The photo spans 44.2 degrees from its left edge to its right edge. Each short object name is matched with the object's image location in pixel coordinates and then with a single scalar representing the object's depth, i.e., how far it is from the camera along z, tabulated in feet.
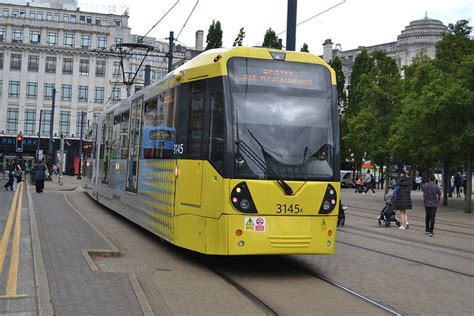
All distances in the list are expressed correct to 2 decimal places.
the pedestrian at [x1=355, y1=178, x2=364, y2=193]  159.22
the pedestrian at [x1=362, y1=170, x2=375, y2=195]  156.87
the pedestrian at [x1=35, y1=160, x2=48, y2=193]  96.61
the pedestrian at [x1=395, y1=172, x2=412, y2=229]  59.98
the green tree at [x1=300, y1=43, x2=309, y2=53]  185.70
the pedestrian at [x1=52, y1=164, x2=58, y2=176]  225.78
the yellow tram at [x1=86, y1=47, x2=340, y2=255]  28.35
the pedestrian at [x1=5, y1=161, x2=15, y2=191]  100.63
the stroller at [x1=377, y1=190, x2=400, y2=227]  62.08
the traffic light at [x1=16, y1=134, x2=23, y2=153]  141.77
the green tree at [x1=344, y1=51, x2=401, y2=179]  119.14
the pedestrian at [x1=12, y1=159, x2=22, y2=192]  102.12
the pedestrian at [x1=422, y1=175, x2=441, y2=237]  55.01
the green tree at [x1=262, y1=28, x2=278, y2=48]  102.61
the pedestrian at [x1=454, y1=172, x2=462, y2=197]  146.92
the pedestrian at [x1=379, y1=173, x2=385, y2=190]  200.47
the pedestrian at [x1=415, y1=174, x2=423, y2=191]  188.69
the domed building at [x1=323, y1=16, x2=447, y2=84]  232.12
